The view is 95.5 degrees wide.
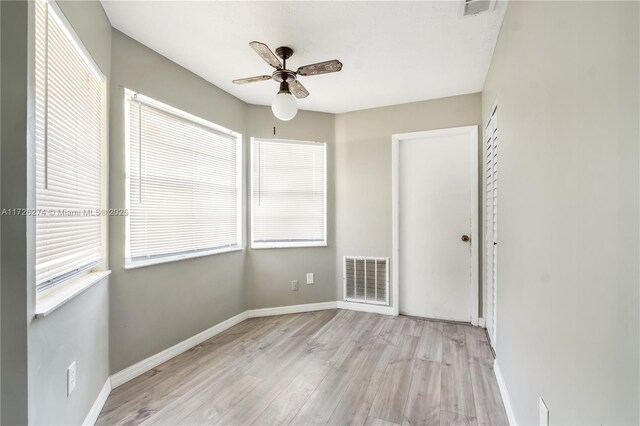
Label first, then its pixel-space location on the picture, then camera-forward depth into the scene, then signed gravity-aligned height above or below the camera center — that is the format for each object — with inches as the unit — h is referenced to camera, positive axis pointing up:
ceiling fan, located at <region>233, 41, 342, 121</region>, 79.4 +40.8
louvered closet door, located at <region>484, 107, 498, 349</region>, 93.0 -2.1
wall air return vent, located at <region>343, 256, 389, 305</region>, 141.9 -33.0
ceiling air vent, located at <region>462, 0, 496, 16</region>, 70.5 +51.5
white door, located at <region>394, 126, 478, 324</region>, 127.7 -4.2
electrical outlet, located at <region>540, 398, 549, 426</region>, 46.2 -32.5
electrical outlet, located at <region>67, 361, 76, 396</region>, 58.1 -33.6
